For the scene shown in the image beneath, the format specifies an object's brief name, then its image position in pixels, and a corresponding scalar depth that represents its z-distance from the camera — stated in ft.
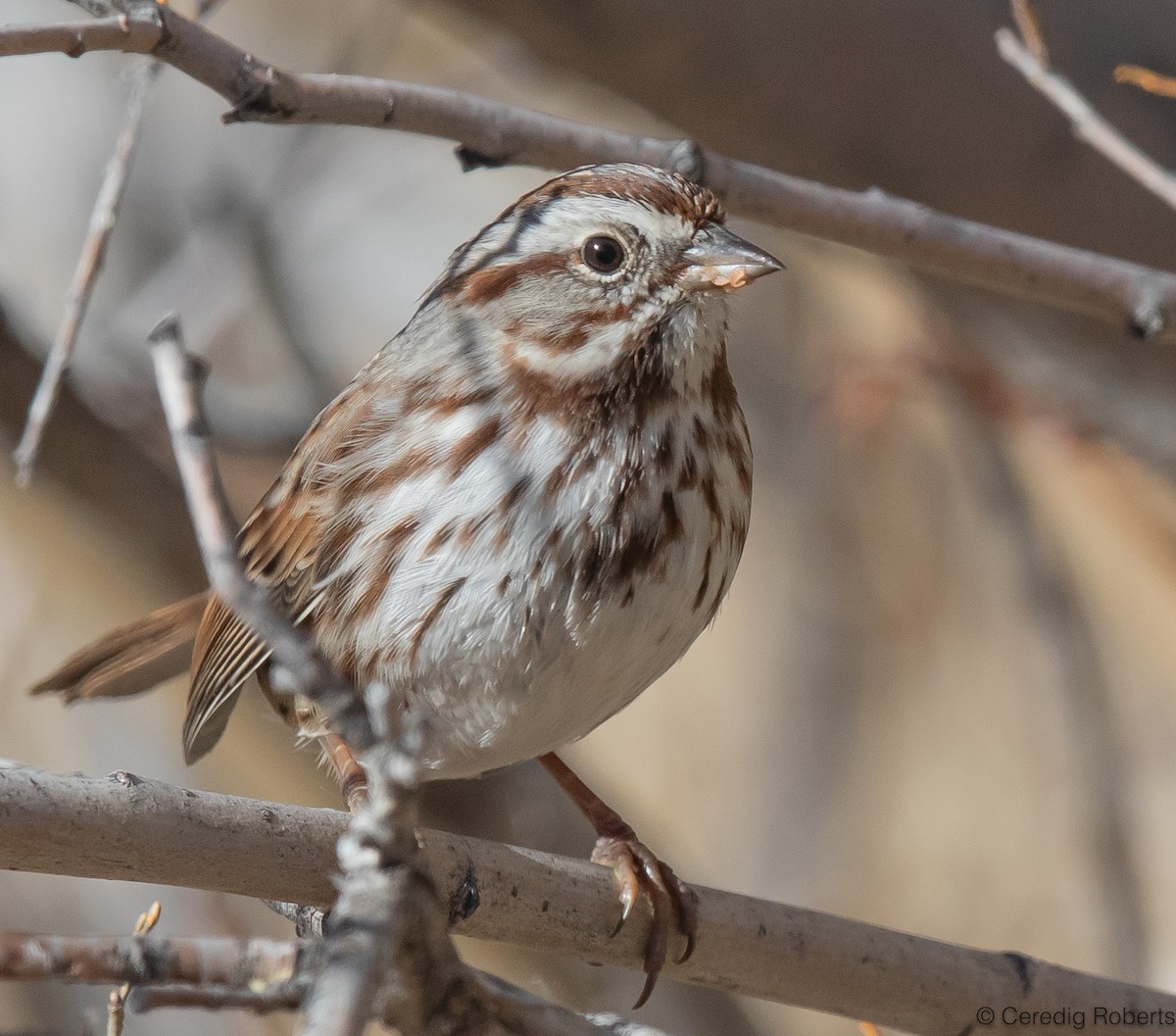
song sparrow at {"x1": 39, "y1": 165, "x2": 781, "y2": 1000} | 14.98
